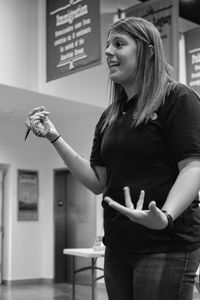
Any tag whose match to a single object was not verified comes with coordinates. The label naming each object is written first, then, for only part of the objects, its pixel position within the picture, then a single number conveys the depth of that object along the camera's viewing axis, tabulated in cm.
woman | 125
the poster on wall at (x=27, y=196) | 954
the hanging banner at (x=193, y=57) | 739
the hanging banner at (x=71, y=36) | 600
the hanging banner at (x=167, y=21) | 614
